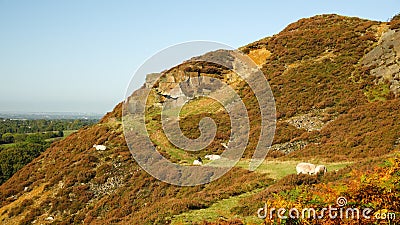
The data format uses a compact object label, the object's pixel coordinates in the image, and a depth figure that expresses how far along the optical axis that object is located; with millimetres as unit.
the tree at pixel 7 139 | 121250
